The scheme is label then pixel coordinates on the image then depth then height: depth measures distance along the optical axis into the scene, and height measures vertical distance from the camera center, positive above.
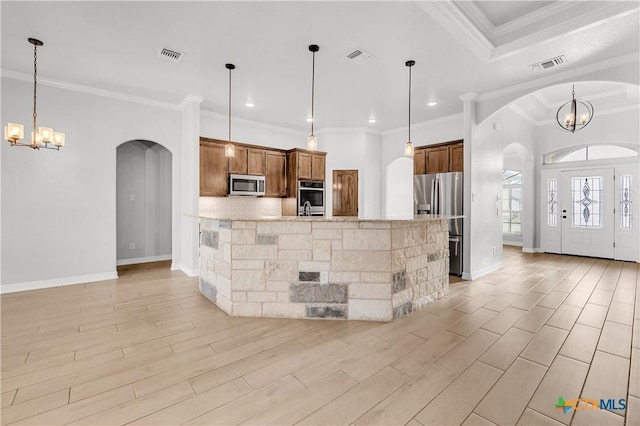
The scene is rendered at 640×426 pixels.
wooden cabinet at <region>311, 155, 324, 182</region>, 6.64 +1.04
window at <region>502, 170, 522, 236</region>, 8.91 +0.34
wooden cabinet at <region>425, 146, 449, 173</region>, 5.47 +1.02
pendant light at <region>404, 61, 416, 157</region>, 4.04 +0.87
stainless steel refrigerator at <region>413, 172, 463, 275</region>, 5.06 +0.23
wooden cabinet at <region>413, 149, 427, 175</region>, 5.86 +1.02
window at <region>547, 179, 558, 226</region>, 7.32 +0.28
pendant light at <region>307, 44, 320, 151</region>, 3.33 +1.88
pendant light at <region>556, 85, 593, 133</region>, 4.88 +2.22
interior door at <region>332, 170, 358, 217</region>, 6.98 +0.59
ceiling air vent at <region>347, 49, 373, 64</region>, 3.45 +1.89
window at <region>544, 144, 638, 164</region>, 6.40 +1.41
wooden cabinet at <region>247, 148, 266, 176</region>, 5.96 +1.05
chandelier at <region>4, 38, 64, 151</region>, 3.04 +0.88
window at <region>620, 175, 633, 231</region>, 6.25 +0.20
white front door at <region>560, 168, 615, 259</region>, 6.49 +0.03
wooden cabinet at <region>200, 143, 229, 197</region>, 5.34 +0.77
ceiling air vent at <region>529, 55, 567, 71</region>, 3.56 +1.88
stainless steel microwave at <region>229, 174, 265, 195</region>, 5.69 +0.55
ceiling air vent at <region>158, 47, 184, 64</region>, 3.44 +1.90
